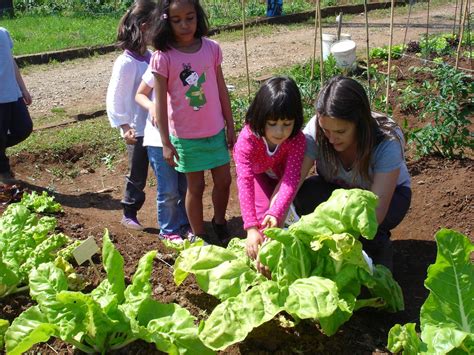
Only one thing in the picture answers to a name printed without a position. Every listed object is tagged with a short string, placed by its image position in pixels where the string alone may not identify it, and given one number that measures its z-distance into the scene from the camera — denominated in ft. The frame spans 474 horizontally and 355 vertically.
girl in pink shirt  12.35
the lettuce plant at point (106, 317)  8.73
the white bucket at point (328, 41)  28.86
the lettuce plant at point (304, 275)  8.78
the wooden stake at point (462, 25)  22.63
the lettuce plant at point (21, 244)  10.53
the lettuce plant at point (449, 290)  8.89
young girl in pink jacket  11.00
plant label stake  10.09
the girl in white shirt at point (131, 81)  13.98
